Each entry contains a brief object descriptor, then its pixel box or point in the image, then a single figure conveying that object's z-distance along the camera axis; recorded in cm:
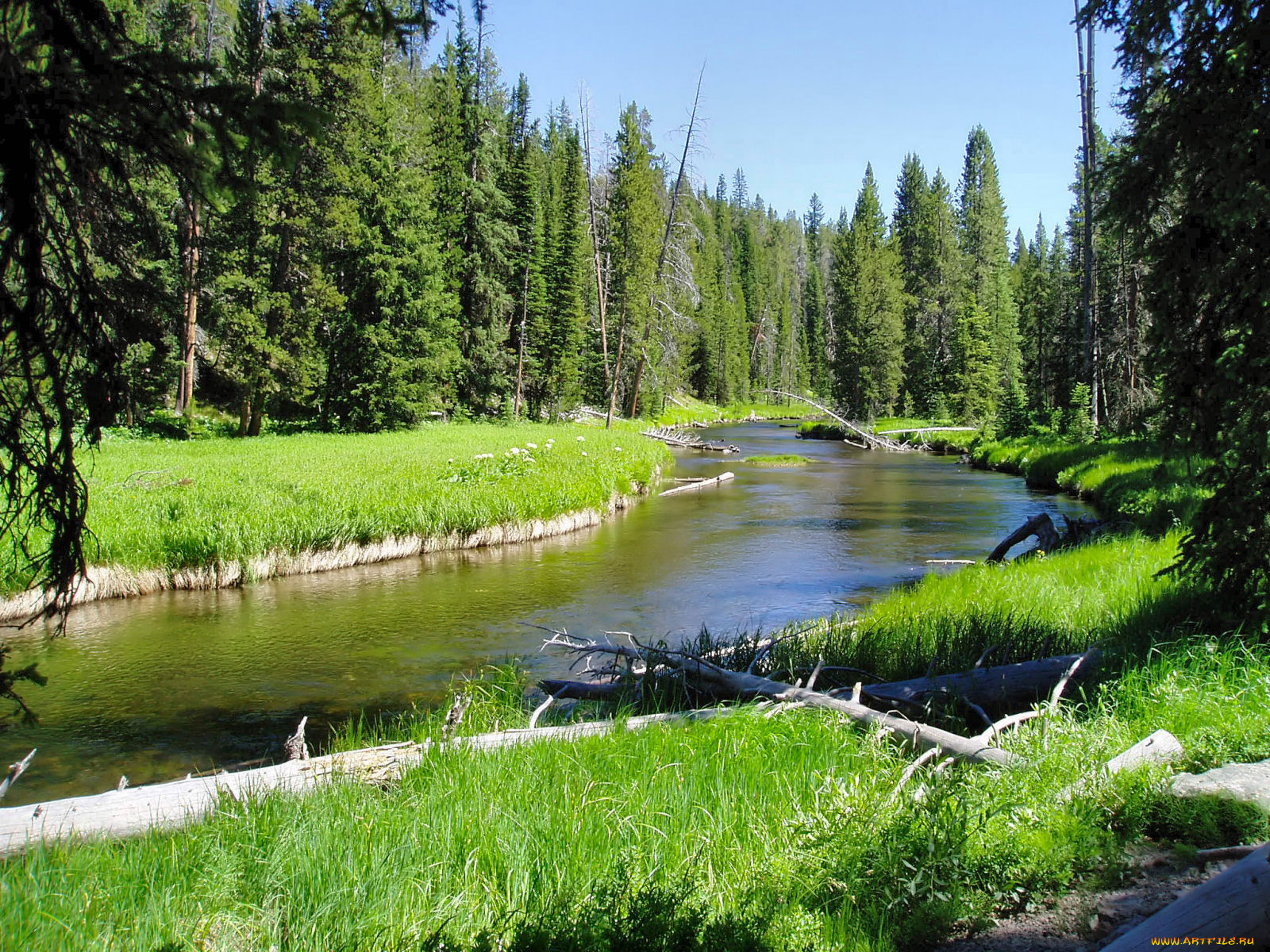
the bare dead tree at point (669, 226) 4200
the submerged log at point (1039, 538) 1360
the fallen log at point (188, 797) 460
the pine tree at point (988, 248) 5599
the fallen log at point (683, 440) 4138
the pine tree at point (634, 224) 4597
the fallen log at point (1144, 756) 456
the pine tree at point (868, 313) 5672
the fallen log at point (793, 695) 532
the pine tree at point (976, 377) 5034
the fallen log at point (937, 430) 4573
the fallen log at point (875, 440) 4347
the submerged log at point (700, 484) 2611
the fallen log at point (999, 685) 679
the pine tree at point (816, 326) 8688
